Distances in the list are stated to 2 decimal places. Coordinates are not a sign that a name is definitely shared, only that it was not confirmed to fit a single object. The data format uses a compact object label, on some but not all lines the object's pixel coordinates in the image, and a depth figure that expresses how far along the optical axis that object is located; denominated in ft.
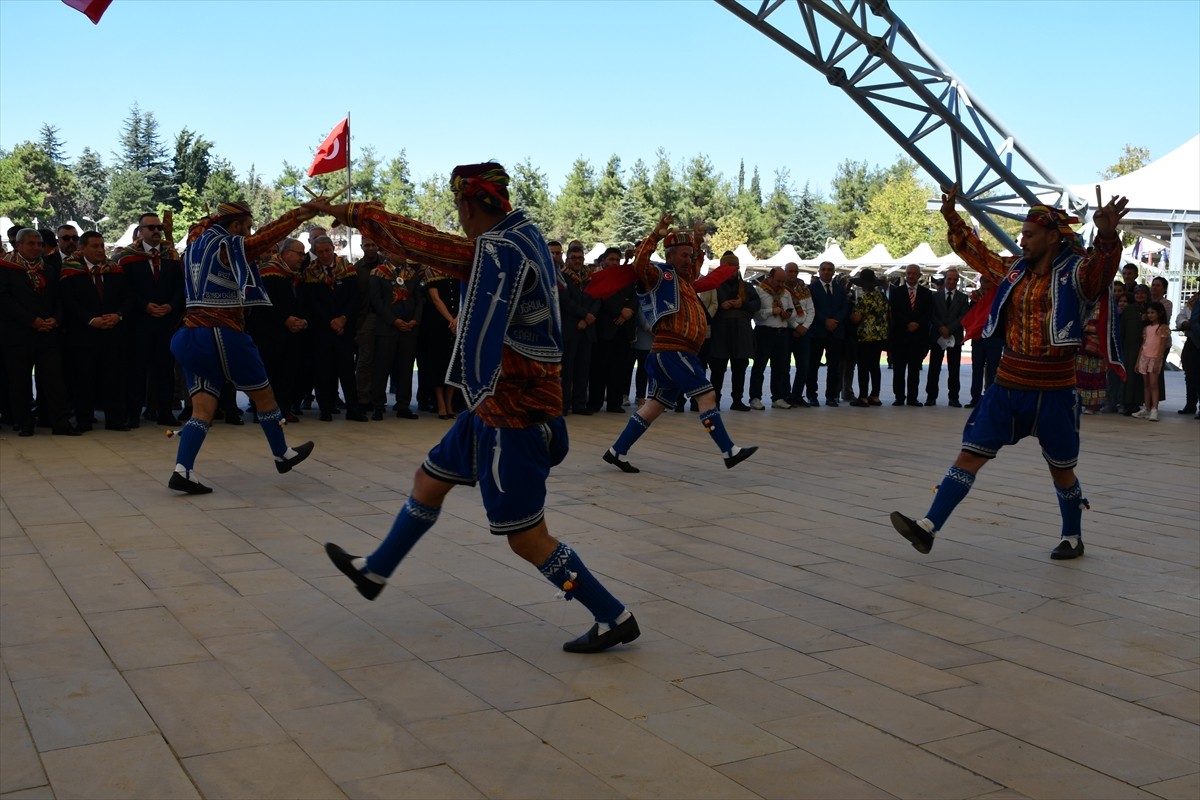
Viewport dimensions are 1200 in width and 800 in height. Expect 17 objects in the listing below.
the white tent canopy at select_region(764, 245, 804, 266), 125.02
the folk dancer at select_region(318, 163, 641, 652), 14.25
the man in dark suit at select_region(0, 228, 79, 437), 34.68
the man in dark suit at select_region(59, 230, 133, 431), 35.99
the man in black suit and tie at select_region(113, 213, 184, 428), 37.45
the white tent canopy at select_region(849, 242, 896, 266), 131.95
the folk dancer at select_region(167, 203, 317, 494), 26.11
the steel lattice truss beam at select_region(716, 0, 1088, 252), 43.57
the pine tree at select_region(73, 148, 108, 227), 231.71
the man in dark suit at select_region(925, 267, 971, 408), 53.21
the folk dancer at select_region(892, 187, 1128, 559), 20.56
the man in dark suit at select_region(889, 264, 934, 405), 52.37
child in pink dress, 49.55
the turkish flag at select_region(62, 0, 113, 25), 22.18
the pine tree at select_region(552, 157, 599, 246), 226.38
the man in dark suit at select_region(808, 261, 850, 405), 51.37
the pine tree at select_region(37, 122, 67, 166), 245.24
